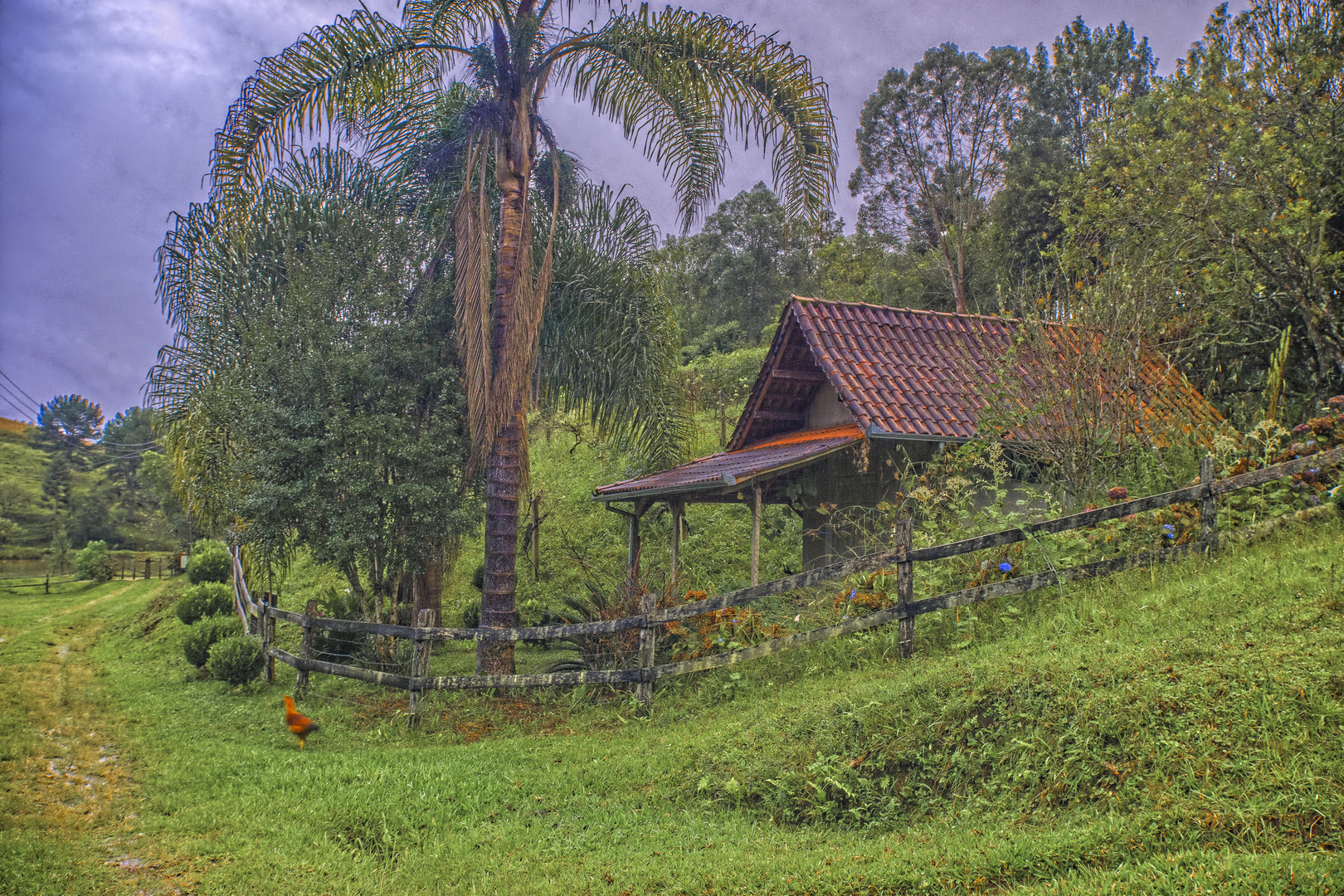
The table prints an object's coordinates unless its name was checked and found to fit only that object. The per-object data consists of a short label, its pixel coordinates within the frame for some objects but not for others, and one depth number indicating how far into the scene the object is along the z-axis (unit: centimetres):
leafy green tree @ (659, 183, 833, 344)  3794
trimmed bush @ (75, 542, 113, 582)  2045
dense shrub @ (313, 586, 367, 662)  1205
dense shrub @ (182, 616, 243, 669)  1183
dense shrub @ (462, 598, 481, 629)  1550
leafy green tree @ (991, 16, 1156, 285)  2683
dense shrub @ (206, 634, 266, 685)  1073
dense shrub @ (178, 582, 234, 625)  1523
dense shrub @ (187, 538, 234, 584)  1909
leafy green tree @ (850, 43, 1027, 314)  2977
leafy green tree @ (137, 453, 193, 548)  3709
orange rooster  750
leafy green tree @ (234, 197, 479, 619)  1028
